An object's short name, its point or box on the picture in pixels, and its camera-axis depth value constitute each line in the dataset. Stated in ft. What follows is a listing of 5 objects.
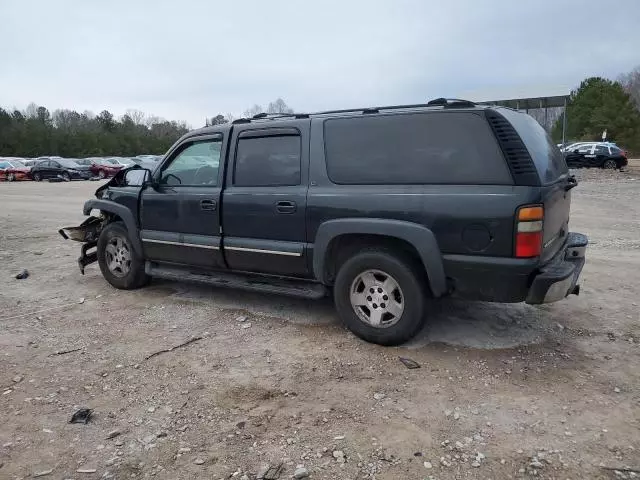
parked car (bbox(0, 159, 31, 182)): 107.96
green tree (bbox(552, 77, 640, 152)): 157.79
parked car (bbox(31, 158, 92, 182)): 106.32
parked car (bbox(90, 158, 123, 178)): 116.85
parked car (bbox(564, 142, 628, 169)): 93.40
